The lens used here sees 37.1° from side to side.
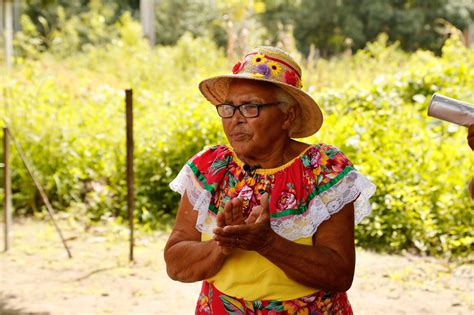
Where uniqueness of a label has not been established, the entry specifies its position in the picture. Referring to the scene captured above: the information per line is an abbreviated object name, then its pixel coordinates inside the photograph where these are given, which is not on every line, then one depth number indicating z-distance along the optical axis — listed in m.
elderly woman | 1.95
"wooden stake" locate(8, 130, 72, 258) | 5.53
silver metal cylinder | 1.74
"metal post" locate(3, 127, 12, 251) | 5.61
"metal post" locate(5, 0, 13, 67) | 11.71
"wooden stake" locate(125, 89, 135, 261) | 5.17
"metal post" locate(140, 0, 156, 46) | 21.17
